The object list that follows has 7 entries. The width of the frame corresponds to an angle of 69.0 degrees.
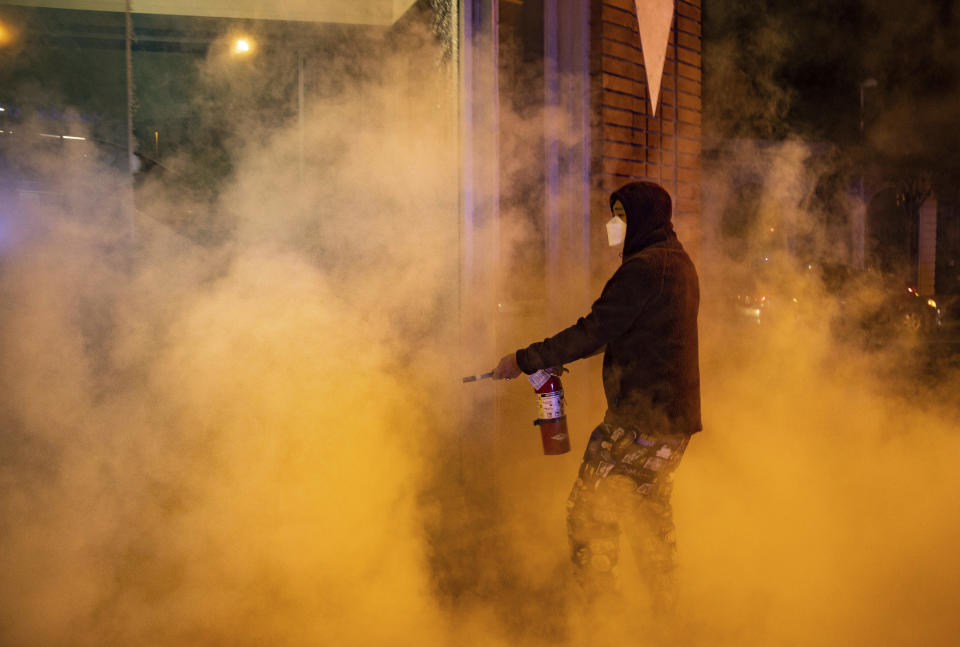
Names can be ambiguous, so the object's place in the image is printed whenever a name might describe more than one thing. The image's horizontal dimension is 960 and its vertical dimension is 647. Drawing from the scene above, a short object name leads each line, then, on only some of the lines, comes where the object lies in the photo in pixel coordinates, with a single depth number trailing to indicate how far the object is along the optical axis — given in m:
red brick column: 3.49
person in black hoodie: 2.28
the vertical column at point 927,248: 20.22
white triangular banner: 3.68
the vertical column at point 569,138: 3.54
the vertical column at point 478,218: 3.42
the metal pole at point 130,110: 3.04
